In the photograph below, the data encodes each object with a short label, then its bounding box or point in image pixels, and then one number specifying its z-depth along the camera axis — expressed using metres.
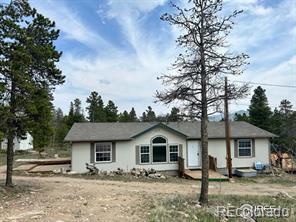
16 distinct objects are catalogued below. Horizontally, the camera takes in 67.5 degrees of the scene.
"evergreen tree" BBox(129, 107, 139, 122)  34.74
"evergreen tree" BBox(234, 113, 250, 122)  26.87
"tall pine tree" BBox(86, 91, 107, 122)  29.81
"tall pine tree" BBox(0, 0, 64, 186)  8.36
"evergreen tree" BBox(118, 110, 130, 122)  31.44
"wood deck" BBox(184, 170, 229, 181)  13.73
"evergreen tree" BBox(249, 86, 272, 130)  24.55
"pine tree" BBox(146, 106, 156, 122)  36.89
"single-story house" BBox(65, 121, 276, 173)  14.91
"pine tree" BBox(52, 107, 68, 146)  28.28
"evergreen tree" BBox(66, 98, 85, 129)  28.05
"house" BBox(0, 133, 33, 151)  30.45
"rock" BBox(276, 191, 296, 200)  9.69
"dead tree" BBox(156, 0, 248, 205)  7.85
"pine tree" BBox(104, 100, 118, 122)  29.52
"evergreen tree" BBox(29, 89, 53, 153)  9.24
